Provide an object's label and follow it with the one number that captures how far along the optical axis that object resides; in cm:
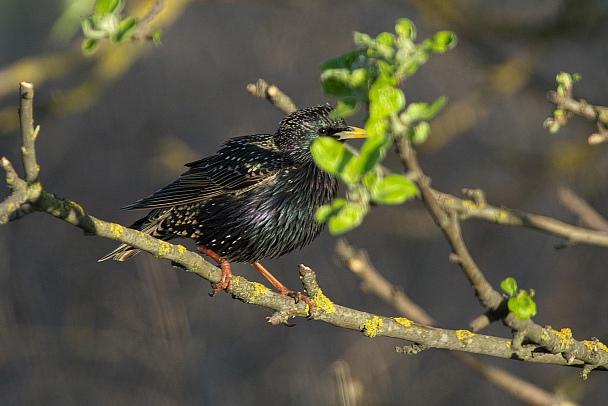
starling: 696
